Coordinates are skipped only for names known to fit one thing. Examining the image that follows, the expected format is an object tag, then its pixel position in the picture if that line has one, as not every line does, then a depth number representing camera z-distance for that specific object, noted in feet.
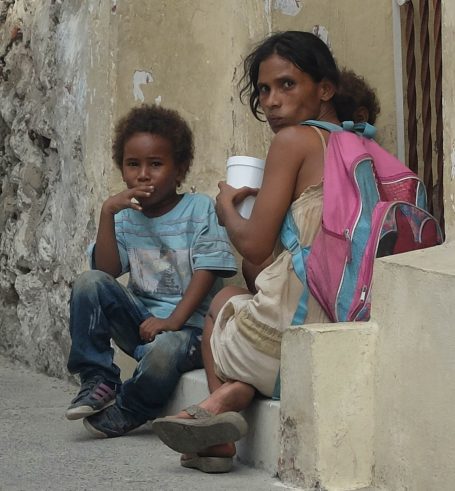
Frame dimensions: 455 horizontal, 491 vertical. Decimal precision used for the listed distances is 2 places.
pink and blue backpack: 18.86
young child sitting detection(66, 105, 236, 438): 23.32
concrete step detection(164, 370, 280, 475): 19.67
